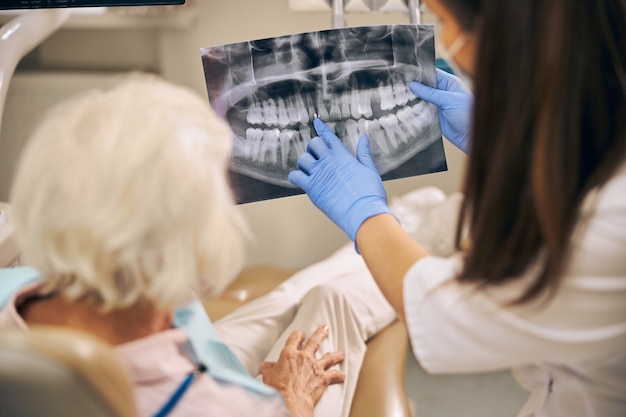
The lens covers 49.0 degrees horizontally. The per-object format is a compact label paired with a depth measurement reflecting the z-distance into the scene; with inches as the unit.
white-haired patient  29.0
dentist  31.1
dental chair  23.9
